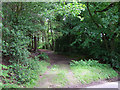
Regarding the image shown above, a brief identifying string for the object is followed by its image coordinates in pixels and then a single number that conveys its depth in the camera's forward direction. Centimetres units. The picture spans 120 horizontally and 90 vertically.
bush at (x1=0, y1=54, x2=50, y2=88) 392
